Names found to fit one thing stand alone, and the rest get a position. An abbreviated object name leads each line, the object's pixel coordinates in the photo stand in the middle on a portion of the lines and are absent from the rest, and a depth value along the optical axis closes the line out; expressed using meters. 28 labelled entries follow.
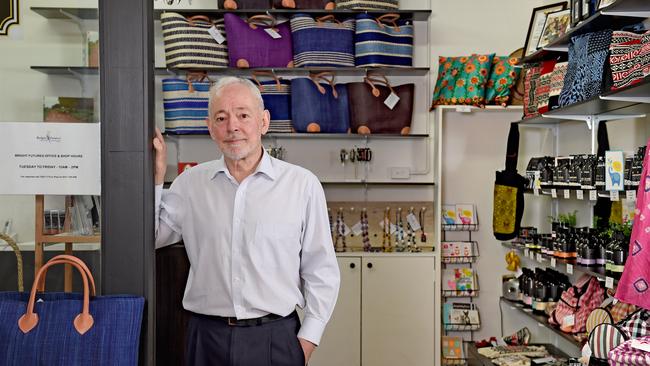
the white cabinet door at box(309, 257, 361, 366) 5.24
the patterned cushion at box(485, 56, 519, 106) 5.35
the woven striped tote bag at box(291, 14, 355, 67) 5.30
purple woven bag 5.33
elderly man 2.53
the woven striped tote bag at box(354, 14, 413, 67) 5.32
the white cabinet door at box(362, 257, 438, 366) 5.28
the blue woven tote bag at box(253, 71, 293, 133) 5.42
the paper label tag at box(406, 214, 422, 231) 5.66
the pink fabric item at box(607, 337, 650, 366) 2.49
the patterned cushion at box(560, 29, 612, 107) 3.36
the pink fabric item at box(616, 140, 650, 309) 2.80
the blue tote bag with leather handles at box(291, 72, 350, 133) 5.41
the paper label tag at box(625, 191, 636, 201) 3.16
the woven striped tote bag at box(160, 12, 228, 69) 5.30
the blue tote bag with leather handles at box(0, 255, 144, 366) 1.83
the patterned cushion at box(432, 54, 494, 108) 5.36
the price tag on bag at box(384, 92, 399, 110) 5.50
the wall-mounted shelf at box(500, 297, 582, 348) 3.94
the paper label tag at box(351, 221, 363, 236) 5.67
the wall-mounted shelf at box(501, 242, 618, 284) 3.52
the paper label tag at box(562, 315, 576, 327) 4.03
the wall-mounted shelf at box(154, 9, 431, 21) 5.35
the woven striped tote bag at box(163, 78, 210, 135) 5.36
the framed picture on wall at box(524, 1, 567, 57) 4.55
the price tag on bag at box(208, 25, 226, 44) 5.36
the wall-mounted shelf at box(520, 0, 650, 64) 3.15
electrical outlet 5.73
